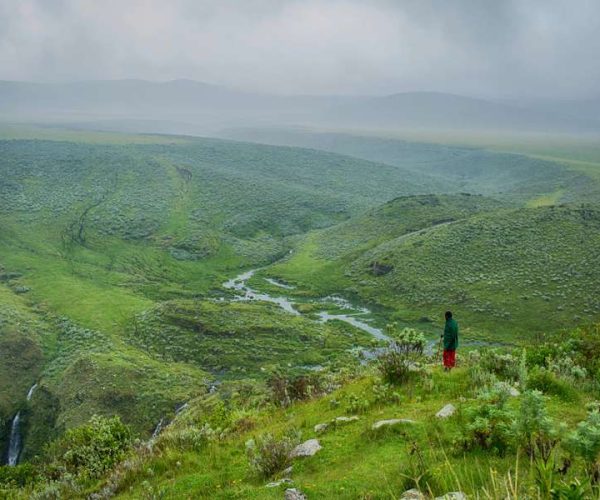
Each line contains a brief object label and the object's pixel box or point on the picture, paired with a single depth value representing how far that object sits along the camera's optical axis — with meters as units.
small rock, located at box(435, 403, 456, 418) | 11.91
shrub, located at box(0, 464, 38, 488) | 19.70
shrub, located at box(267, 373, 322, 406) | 17.98
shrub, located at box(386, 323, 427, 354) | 16.88
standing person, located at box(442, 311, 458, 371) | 17.05
